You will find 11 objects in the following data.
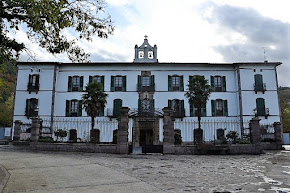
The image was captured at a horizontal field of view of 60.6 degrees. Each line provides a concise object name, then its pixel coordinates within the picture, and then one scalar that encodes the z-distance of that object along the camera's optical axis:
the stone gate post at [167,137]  14.65
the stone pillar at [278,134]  20.05
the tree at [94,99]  21.14
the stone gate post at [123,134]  14.38
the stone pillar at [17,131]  19.65
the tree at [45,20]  5.01
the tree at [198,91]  22.41
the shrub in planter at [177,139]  16.72
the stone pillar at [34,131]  15.57
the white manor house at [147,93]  27.16
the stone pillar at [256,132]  15.28
